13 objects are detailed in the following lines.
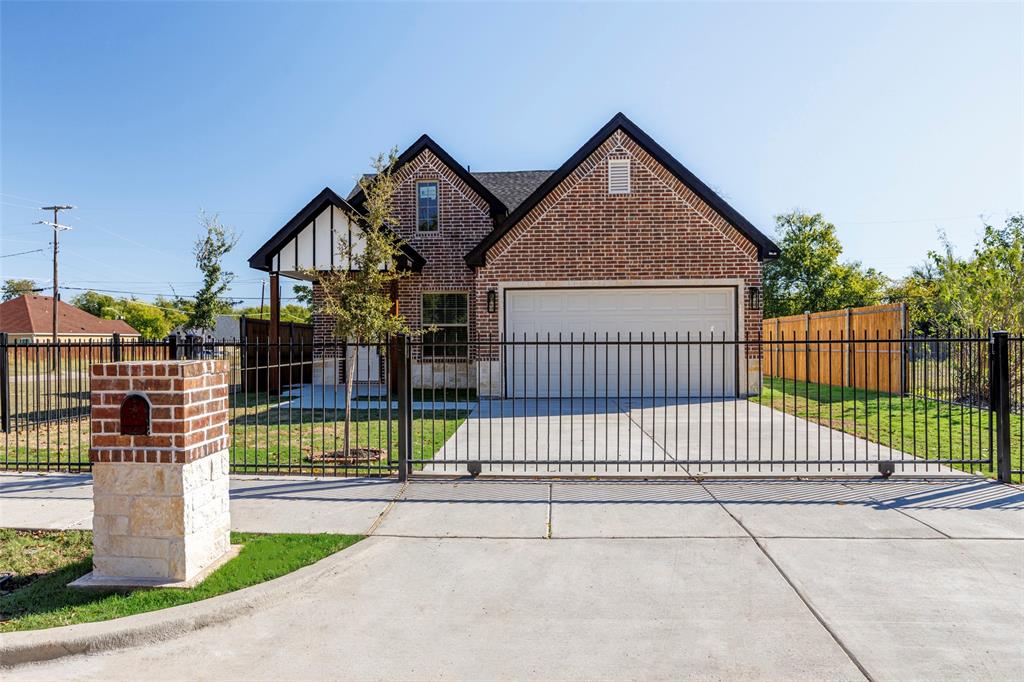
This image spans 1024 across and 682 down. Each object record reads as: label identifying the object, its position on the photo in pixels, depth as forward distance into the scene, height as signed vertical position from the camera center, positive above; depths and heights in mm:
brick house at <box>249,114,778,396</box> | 14422 +1757
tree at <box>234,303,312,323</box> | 64744 +2556
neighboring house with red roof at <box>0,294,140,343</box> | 44003 +1199
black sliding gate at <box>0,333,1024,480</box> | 7273 -1589
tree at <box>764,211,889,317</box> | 32750 +3140
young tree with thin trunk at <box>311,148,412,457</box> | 7887 +627
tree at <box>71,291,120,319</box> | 66688 +3597
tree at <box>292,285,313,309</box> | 40694 +3135
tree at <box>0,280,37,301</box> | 76062 +6153
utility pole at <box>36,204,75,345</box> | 35469 +6902
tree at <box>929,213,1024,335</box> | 13891 +1055
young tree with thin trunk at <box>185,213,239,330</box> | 20203 +1865
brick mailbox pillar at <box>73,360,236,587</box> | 4234 -984
